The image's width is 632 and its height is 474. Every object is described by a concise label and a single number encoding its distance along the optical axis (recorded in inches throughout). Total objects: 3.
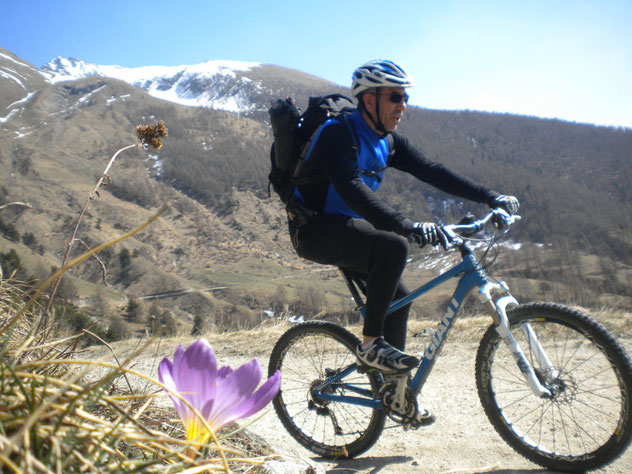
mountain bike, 97.2
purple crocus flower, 24.6
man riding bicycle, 105.7
